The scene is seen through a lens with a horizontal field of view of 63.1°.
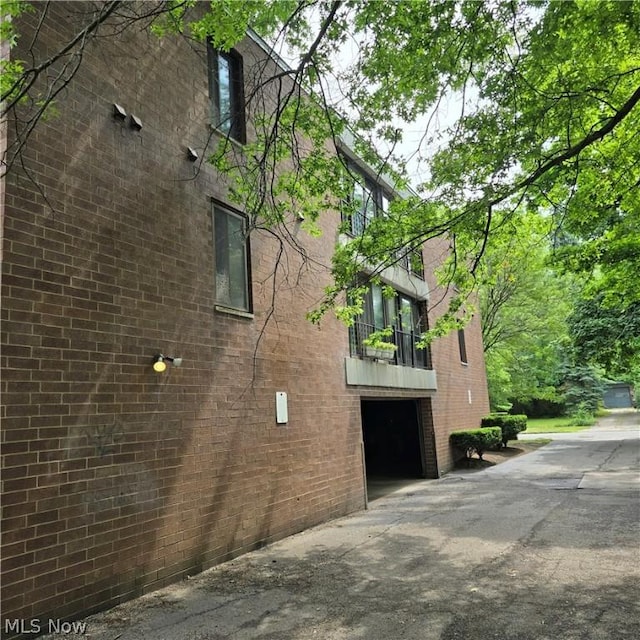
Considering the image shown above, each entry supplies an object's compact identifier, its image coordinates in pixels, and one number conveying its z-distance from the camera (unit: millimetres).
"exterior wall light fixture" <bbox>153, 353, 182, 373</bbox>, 5896
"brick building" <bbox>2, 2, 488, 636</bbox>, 4594
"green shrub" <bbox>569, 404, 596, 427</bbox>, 35438
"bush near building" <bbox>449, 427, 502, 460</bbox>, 16062
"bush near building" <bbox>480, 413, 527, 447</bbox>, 20062
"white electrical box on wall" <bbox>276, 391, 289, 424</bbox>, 8070
